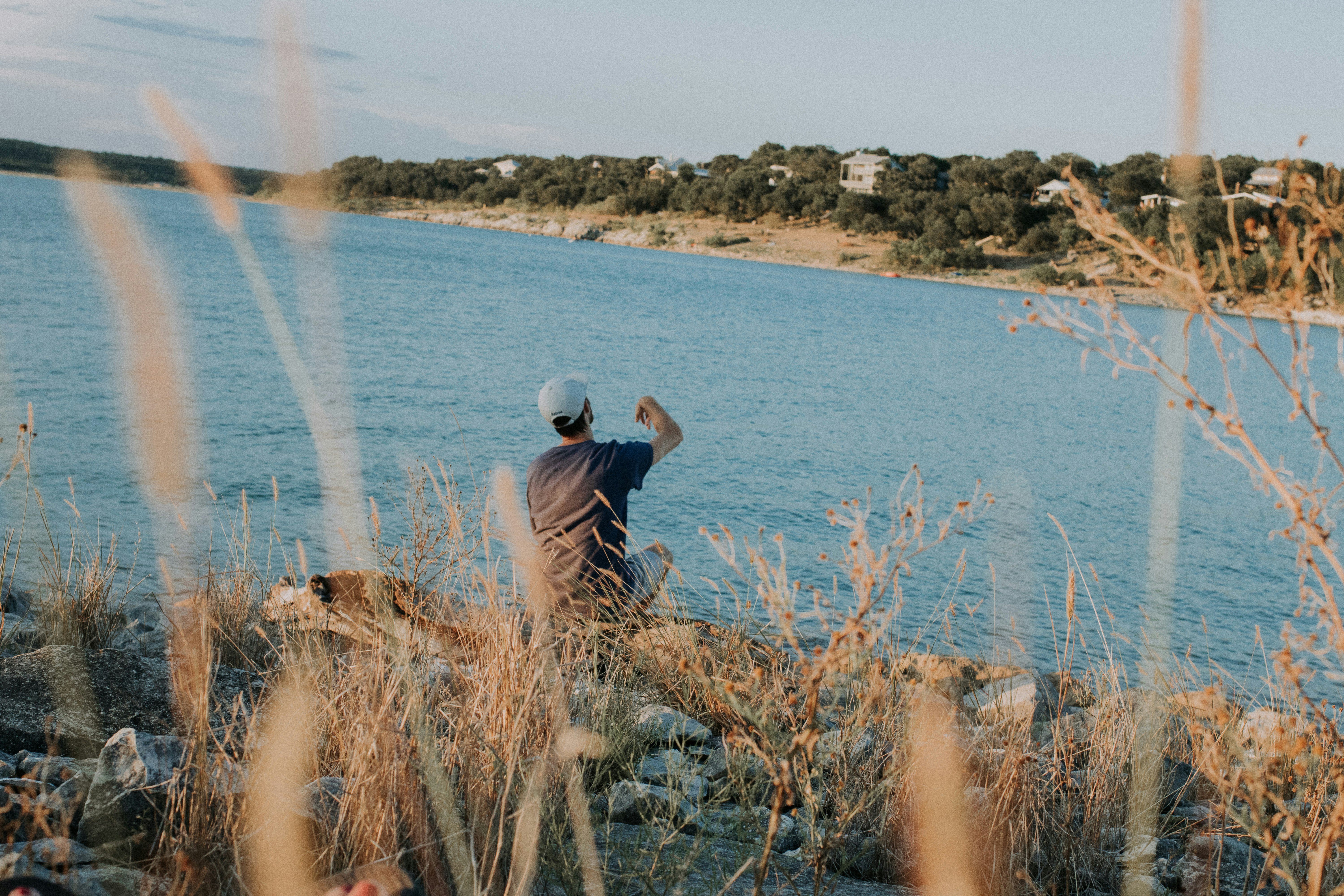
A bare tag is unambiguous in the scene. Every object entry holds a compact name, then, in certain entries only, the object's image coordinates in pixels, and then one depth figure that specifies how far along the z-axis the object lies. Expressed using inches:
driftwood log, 143.4
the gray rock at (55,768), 96.0
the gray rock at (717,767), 135.3
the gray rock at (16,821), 75.6
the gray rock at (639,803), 115.5
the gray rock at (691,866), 95.7
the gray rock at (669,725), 142.3
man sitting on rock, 183.2
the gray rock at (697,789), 123.0
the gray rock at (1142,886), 111.3
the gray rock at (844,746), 119.8
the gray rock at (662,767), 122.8
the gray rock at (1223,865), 114.0
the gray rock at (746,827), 112.5
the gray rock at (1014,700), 153.1
